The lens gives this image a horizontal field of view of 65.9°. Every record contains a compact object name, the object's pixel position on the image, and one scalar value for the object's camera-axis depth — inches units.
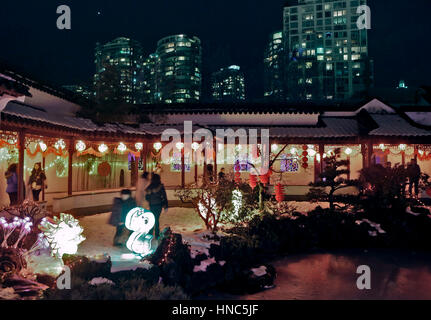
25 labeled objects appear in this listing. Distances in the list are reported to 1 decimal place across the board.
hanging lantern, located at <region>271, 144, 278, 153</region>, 622.4
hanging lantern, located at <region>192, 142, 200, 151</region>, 564.0
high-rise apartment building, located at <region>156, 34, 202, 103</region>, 4055.1
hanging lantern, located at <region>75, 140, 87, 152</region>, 501.7
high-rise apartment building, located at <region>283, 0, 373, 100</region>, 3142.2
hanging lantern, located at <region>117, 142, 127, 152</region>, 553.6
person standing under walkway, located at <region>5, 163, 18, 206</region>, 397.7
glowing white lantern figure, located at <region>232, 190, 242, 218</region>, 343.6
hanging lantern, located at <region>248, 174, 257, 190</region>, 393.1
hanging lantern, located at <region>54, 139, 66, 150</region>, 471.8
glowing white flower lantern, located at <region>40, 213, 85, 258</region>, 233.3
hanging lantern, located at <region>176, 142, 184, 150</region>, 567.5
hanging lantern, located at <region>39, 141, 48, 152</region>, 434.6
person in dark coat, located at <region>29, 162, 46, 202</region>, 450.9
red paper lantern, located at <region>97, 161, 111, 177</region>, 589.5
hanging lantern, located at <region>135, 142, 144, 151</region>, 572.4
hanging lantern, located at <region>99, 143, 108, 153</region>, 530.3
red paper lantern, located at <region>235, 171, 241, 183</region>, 370.1
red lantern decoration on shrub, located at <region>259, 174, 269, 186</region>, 386.3
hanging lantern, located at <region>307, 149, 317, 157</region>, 606.5
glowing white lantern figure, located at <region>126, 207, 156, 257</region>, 267.0
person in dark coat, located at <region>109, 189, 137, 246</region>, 296.0
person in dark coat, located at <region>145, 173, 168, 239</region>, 305.4
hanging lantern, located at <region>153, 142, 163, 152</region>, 583.6
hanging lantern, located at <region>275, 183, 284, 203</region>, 393.7
